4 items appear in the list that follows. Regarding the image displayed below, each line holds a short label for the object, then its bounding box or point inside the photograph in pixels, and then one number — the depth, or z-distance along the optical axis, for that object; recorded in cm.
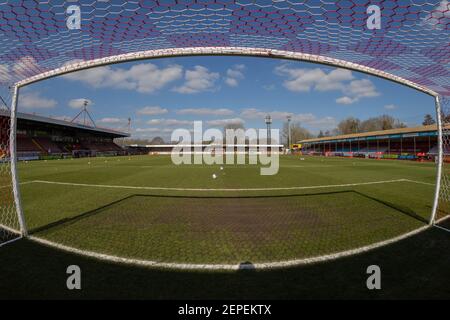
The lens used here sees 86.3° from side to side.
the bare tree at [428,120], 8981
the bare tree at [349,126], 10106
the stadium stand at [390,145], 3603
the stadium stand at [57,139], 4272
